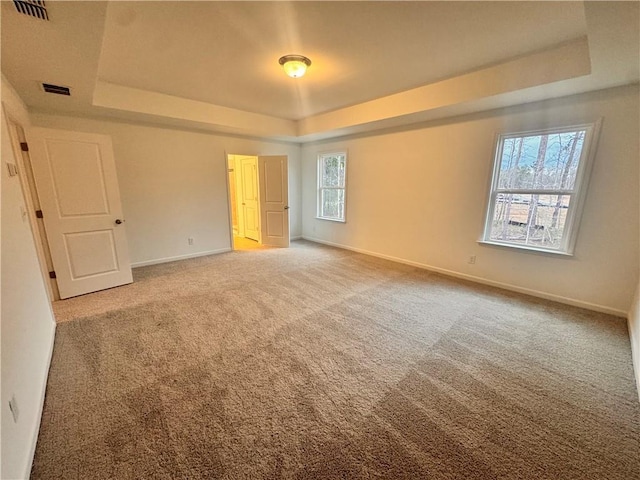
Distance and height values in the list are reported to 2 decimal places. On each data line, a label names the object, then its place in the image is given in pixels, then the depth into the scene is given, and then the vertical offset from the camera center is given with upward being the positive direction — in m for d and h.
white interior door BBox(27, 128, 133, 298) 2.93 -0.28
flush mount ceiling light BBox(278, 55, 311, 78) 2.62 +1.20
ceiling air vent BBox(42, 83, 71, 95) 2.62 +0.95
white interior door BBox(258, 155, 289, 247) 5.57 -0.34
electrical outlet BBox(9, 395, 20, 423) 1.23 -1.06
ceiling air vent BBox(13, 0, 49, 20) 1.43 +0.96
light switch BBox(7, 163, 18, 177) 2.05 +0.11
